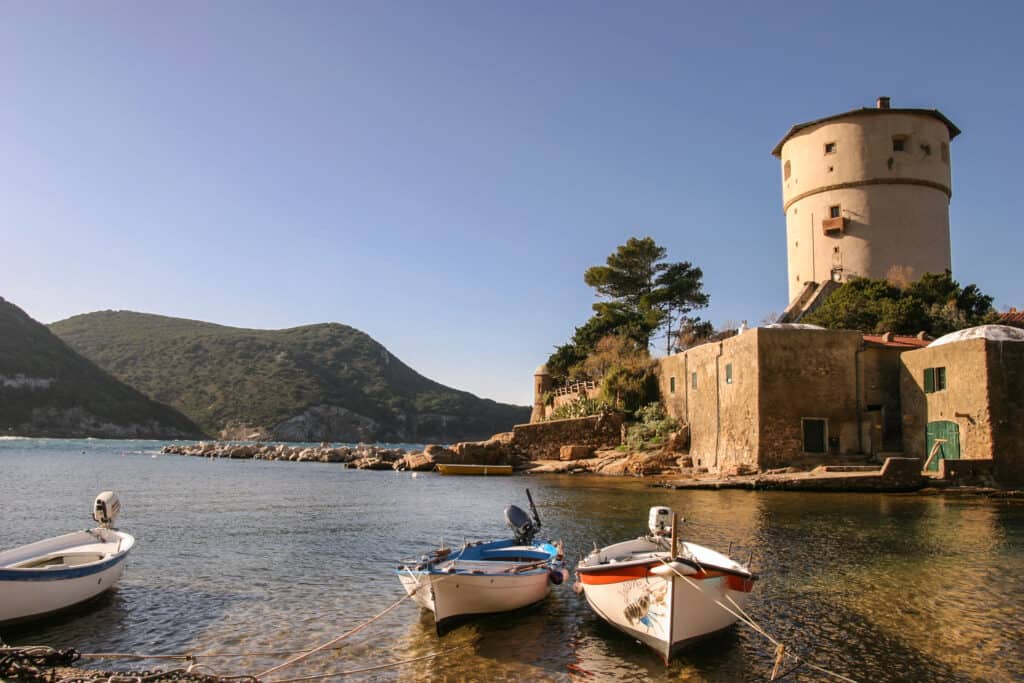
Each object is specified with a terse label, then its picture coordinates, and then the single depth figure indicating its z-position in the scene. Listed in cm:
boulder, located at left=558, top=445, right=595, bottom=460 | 3916
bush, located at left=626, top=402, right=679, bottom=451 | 3478
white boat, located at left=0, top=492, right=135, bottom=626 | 874
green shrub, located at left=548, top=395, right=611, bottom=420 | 4108
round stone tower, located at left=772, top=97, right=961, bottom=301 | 3966
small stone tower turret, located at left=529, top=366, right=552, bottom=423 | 5288
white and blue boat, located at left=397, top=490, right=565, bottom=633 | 855
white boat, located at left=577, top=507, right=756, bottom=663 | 746
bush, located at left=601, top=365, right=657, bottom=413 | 3909
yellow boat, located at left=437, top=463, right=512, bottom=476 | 3850
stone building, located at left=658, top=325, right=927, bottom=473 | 2691
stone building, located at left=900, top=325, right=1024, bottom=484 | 2286
